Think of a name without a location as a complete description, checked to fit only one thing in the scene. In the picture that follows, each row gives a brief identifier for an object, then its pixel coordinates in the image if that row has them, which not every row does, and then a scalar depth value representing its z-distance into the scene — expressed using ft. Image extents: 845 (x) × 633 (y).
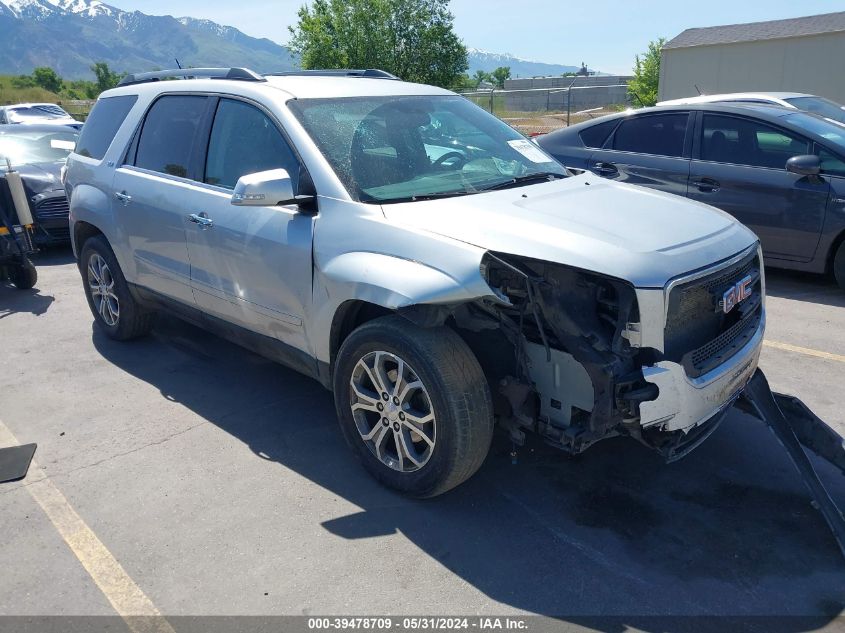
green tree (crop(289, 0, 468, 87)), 120.57
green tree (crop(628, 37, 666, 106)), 138.62
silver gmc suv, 9.77
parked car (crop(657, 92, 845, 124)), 26.55
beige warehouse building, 108.17
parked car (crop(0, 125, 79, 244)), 30.14
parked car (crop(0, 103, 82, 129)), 63.26
